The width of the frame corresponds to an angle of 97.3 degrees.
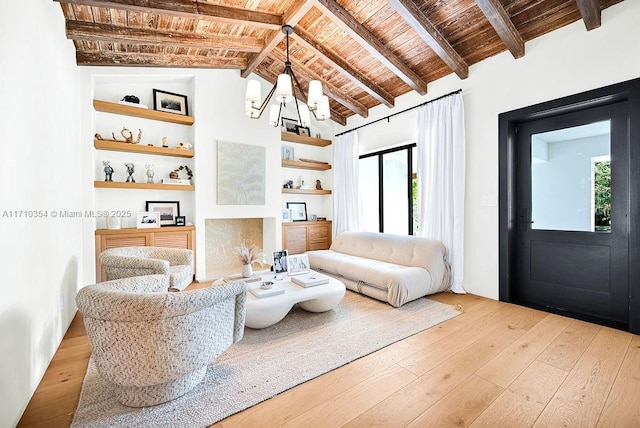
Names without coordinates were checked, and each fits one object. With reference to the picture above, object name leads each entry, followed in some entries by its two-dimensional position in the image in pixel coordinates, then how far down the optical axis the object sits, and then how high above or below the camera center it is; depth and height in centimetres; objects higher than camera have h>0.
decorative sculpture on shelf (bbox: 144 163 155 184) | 401 +55
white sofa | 313 -71
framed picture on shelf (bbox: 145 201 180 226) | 409 +4
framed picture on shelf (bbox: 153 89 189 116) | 409 +165
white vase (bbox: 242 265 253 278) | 294 -62
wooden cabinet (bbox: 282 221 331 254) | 520 -48
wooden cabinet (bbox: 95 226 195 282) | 352 -34
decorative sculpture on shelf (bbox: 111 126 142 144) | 378 +106
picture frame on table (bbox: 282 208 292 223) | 538 -7
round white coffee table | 235 -79
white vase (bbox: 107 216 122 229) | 364 -12
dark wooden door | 261 -7
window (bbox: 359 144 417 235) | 453 +33
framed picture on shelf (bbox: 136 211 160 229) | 385 -10
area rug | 152 -108
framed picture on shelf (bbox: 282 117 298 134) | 536 +167
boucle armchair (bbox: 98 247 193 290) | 251 -48
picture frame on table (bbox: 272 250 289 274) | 309 -56
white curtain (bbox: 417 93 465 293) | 357 +46
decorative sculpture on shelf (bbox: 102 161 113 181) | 370 +56
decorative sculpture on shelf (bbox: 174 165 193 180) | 431 +66
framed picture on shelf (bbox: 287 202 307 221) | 558 +2
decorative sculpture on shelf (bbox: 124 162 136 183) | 386 +58
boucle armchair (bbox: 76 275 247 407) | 140 -64
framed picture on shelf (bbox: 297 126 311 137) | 558 +161
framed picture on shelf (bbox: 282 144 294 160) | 548 +116
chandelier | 261 +109
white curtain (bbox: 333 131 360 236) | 527 +54
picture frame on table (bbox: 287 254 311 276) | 313 -60
